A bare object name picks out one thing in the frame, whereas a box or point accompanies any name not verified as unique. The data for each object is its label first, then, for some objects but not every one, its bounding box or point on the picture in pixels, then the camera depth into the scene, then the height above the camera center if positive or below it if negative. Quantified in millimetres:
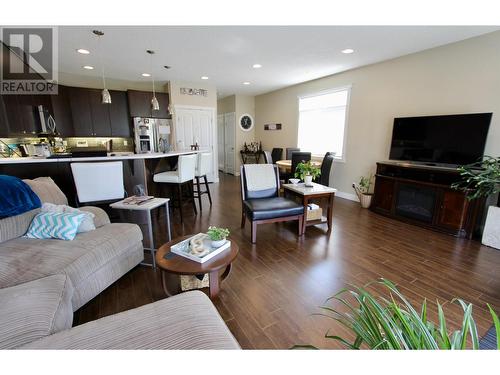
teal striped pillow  1805 -679
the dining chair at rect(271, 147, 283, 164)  6715 -266
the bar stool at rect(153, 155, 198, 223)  3549 -501
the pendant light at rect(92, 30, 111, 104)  2902 +679
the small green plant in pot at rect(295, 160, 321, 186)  3318 -388
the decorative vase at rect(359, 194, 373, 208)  4195 -1006
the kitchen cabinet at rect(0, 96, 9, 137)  3611 +318
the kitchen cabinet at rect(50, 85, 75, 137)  4855 +674
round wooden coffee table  1592 -878
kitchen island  2719 -349
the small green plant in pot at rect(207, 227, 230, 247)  1836 -752
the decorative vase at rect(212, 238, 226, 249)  1836 -808
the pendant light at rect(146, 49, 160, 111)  3653 +683
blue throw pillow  1725 -445
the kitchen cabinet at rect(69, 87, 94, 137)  5074 +715
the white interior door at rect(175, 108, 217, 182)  5832 +434
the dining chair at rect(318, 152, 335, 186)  4527 -511
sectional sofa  925 -803
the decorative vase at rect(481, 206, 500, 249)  2648 -956
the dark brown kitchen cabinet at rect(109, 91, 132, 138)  5398 +678
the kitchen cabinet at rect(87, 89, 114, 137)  5230 +665
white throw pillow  1944 -628
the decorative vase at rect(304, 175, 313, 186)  3312 -509
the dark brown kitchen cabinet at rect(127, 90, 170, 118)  5418 +977
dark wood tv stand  2939 -756
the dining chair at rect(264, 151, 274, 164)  5710 -331
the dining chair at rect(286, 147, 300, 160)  5825 -152
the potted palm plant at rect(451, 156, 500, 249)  2641 -865
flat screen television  2945 +126
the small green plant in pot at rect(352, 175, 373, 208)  4219 -885
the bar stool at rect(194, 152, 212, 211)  4164 -404
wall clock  7646 +777
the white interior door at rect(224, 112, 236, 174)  7702 +157
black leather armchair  2779 -780
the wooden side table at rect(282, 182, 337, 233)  3015 -658
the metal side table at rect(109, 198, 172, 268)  2195 -623
